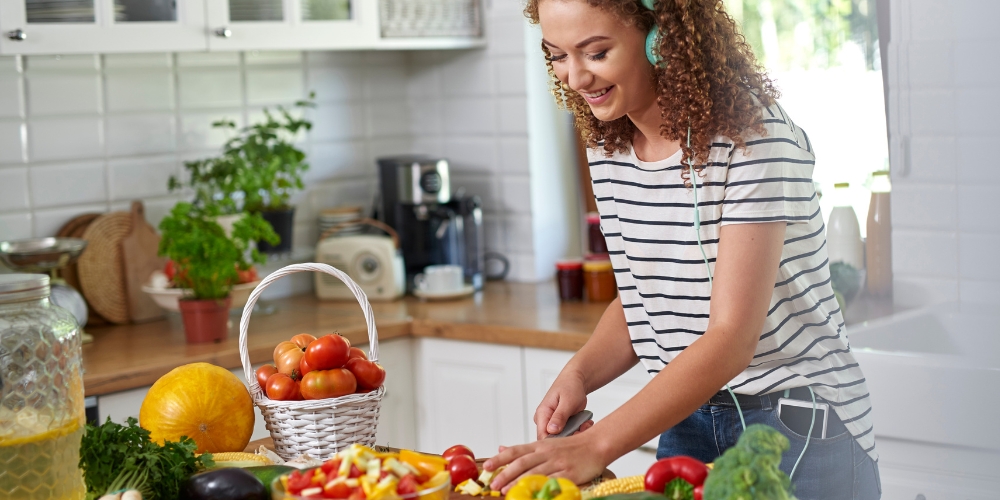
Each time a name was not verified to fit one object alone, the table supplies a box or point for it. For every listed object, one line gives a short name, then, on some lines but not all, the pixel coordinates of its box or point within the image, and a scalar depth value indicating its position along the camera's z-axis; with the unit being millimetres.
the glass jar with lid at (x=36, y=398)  1153
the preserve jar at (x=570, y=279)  2795
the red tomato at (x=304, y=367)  1429
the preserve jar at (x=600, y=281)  2773
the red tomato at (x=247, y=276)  2598
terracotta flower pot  2414
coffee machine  3029
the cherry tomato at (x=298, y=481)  1040
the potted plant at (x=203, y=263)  2389
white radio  2941
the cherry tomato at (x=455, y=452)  1271
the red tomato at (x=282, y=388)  1412
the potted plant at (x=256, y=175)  2766
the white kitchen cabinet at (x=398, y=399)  2664
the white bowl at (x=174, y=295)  2553
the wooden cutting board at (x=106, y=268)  2633
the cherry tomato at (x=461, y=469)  1226
